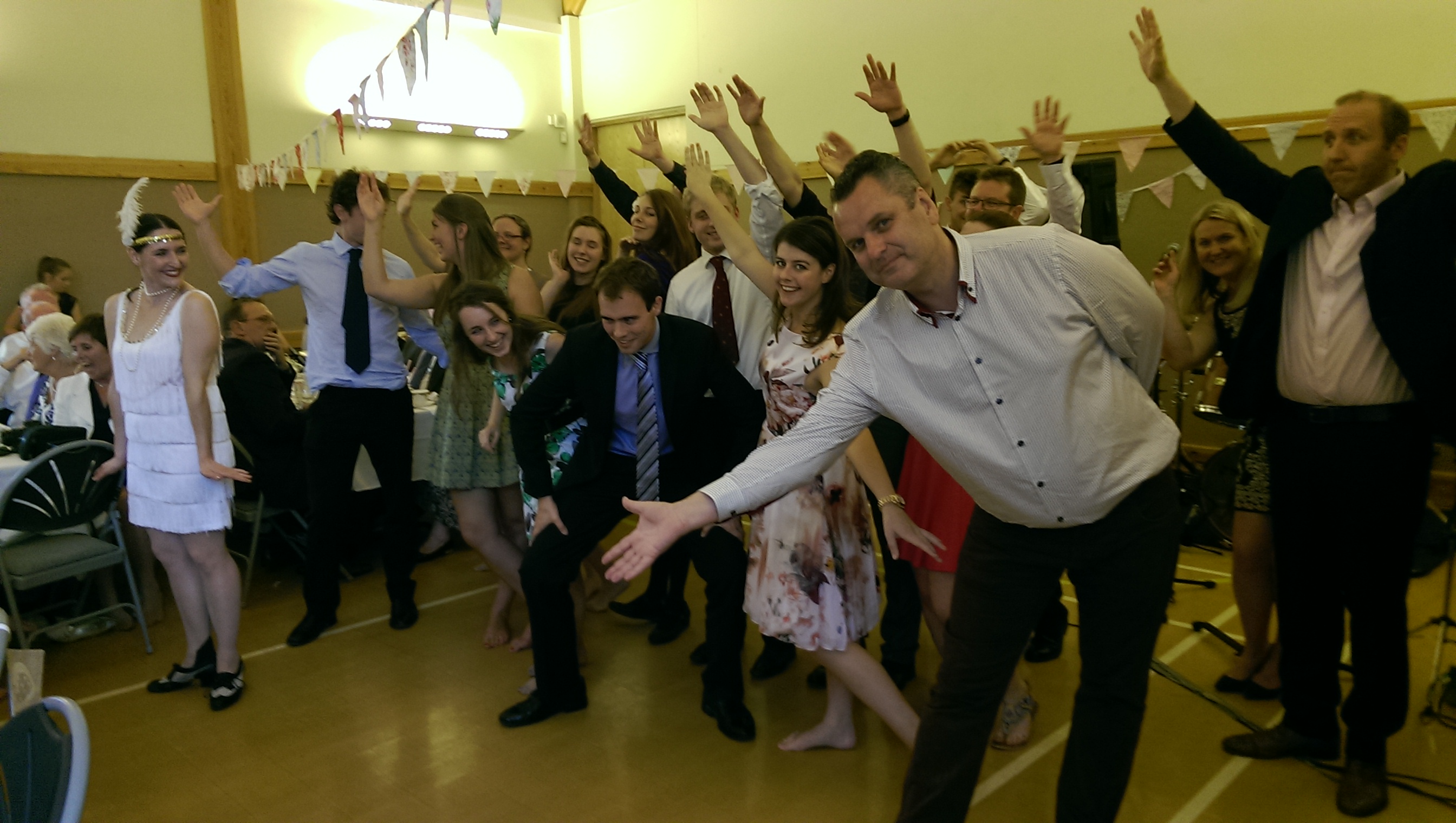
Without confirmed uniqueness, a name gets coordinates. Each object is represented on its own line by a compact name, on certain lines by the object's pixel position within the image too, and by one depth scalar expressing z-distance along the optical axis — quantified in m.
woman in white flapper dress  3.10
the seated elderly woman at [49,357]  4.35
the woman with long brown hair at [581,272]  3.84
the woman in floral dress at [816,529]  2.64
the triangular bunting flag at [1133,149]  5.89
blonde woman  3.11
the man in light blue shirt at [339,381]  3.80
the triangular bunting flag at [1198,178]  6.00
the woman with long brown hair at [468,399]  3.65
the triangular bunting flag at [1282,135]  5.46
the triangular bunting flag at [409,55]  4.98
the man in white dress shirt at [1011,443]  1.80
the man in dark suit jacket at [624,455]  2.96
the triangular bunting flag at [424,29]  4.49
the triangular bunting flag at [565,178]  7.67
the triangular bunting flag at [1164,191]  6.13
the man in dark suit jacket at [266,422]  4.21
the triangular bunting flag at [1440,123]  5.04
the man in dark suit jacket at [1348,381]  2.32
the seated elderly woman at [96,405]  3.94
